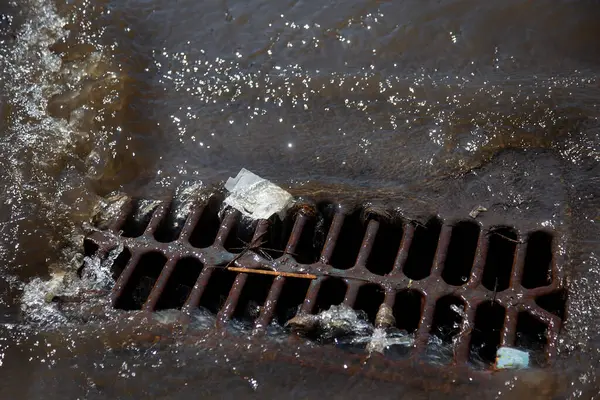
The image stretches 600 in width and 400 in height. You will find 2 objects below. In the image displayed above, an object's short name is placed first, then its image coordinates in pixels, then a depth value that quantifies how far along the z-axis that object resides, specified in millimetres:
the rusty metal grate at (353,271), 2193
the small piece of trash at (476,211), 2453
